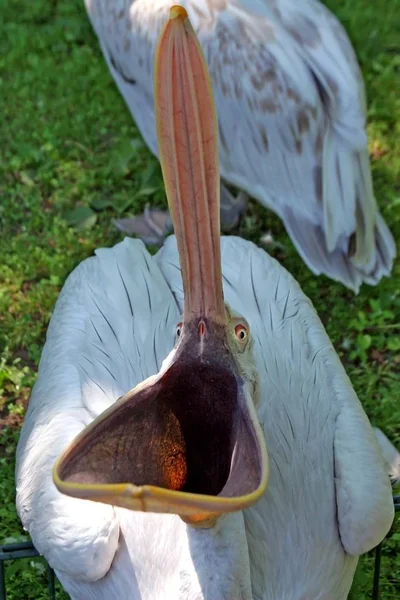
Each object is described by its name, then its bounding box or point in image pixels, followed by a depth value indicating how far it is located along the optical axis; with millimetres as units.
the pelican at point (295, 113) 3479
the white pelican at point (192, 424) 1605
